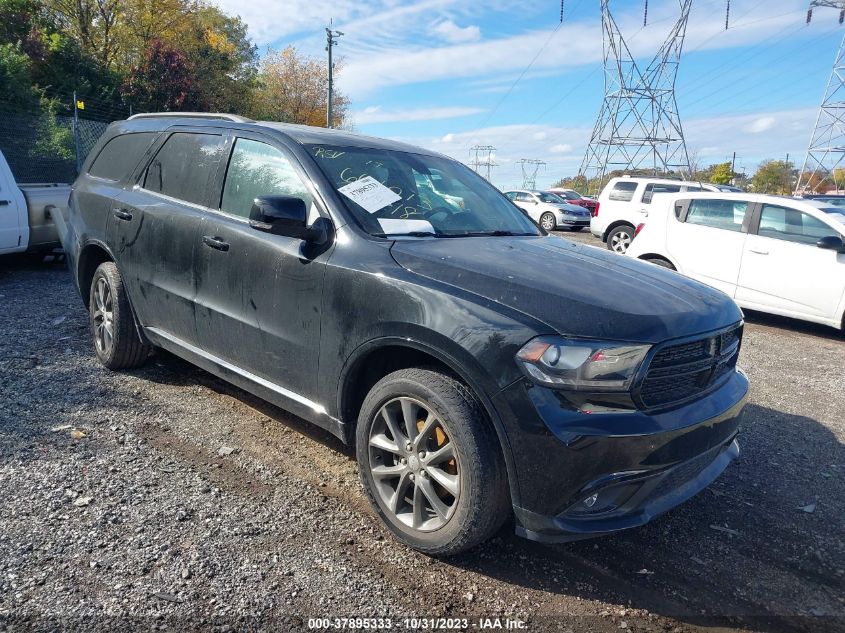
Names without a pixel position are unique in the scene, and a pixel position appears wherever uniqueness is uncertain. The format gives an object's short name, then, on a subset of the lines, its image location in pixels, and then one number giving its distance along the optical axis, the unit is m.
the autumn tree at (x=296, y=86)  53.66
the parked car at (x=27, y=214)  7.44
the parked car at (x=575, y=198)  25.81
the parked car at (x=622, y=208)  14.92
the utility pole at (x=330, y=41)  38.29
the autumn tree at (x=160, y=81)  26.50
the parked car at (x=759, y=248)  7.20
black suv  2.33
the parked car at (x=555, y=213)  23.05
